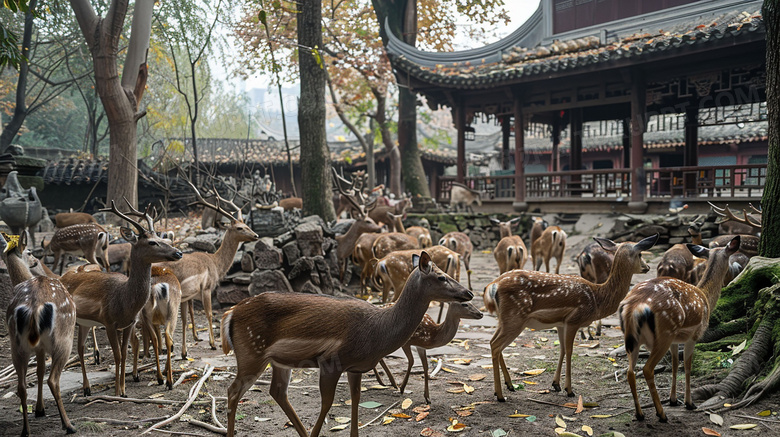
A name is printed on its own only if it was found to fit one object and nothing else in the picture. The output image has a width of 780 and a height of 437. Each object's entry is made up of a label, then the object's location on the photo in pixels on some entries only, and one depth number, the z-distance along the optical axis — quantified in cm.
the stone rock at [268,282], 785
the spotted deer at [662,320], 391
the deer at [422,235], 1080
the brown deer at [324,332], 343
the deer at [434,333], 460
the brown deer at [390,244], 883
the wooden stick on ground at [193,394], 399
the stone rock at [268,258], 802
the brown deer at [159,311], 510
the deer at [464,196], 1752
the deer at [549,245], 953
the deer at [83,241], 832
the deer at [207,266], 620
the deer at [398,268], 696
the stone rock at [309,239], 854
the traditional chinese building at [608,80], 1269
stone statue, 945
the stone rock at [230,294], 823
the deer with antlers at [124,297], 470
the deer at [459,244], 986
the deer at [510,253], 891
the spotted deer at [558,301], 466
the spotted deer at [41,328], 385
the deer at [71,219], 1065
